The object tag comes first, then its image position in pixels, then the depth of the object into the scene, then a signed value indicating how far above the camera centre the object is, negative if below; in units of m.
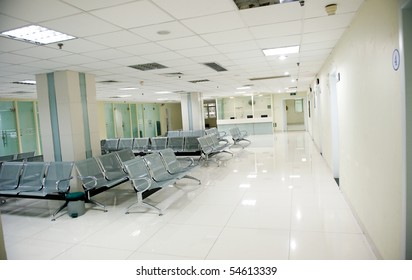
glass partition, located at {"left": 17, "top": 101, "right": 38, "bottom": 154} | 10.93 +0.32
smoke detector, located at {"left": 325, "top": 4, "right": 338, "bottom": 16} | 2.97 +1.19
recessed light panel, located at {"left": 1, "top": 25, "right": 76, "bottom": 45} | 3.25 +1.27
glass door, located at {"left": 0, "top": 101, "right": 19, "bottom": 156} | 10.30 +0.22
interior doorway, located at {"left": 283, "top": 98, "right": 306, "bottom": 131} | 25.12 +0.50
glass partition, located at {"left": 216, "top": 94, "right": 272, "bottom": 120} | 19.86 +1.00
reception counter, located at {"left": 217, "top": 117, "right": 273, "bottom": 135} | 16.28 -0.30
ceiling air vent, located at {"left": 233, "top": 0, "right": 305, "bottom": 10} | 2.83 +1.25
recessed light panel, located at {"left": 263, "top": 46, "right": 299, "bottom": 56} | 5.11 +1.32
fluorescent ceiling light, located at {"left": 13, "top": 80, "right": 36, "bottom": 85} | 6.82 +1.35
